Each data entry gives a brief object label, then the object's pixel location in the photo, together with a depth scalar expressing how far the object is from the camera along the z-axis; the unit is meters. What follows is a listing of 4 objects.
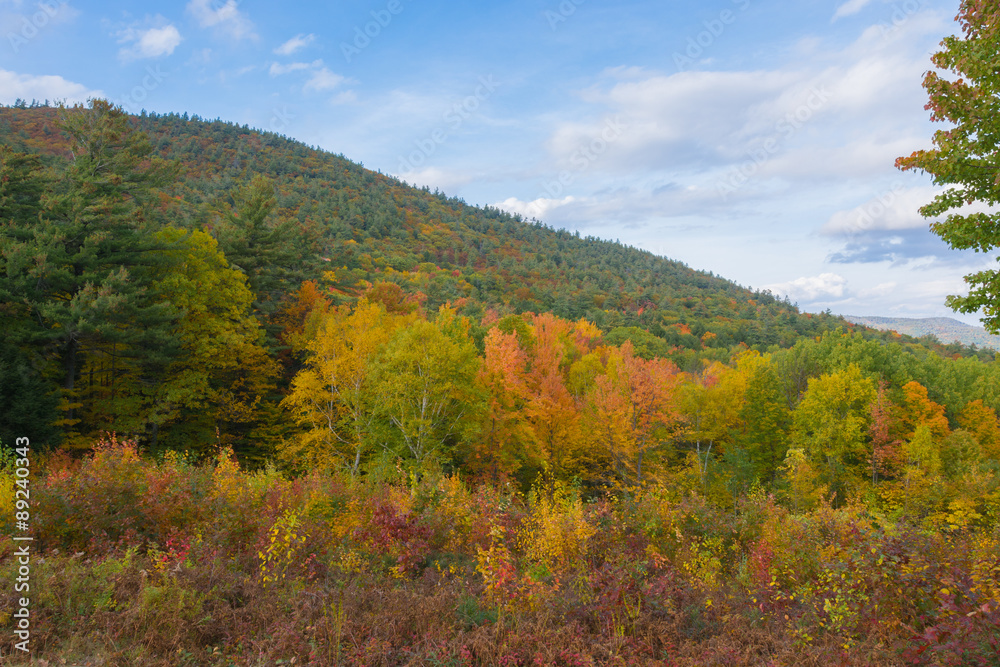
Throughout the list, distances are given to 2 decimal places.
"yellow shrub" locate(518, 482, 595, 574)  7.24
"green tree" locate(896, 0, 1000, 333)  7.53
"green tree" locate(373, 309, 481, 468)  21.67
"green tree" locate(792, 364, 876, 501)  30.59
